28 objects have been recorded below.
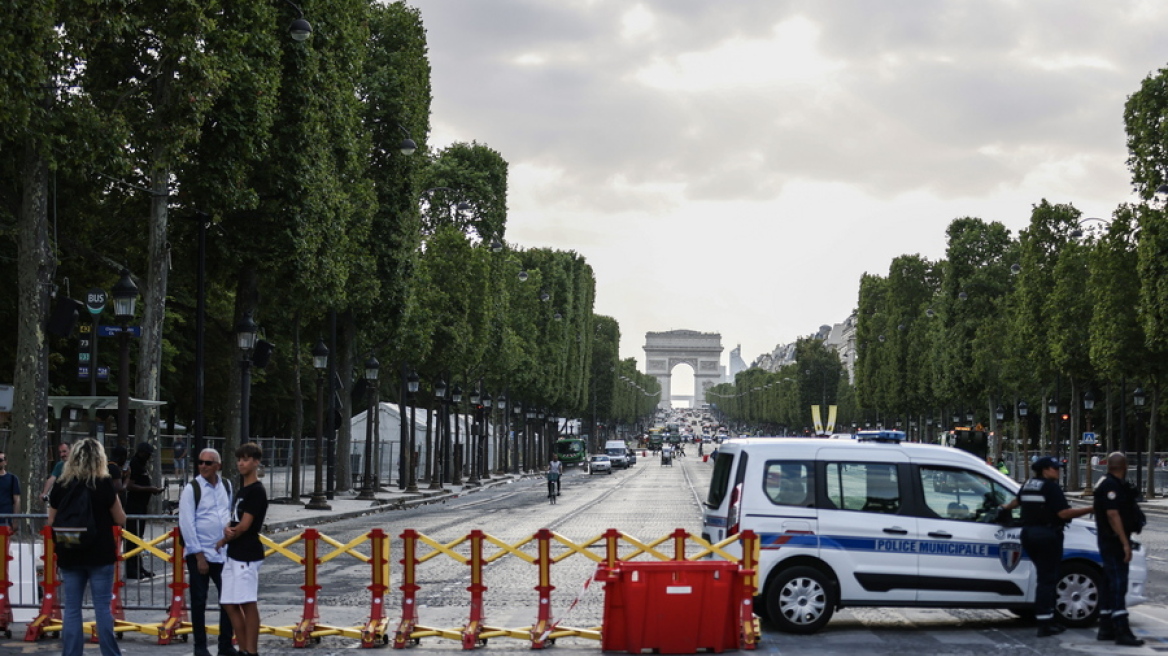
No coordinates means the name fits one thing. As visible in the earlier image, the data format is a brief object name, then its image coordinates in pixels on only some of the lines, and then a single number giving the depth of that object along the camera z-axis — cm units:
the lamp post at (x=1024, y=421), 6769
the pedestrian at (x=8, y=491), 1900
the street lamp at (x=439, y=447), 6309
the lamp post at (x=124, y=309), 2755
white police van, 1505
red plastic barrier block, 1362
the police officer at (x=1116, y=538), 1413
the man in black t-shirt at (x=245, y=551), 1210
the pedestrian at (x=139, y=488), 2002
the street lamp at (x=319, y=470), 4281
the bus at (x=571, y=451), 11949
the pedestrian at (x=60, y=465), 2094
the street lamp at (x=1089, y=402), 5965
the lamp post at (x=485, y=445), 7712
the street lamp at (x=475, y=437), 7768
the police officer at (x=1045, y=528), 1459
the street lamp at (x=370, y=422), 4877
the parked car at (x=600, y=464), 9781
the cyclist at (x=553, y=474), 5212
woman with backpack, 1162
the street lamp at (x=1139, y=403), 5235
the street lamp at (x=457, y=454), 7150
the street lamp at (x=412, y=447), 5681
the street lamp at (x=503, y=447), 9288
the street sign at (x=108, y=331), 3353
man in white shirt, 1229
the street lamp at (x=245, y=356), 3309
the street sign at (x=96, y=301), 3122
